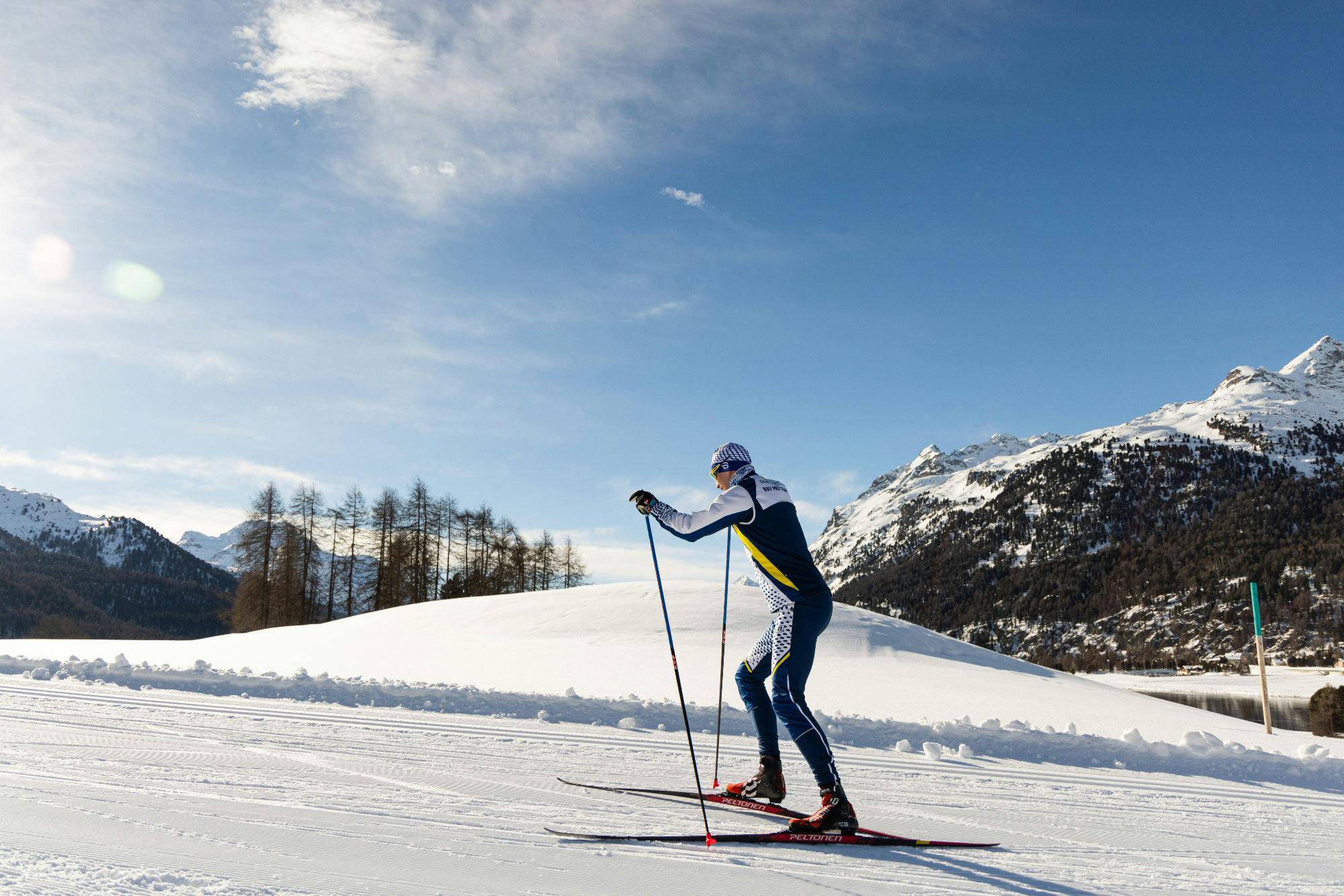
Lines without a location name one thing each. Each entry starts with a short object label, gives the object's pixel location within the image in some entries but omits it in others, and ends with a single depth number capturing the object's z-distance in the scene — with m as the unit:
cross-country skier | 4.69
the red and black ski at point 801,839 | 4.12
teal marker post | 10.33
